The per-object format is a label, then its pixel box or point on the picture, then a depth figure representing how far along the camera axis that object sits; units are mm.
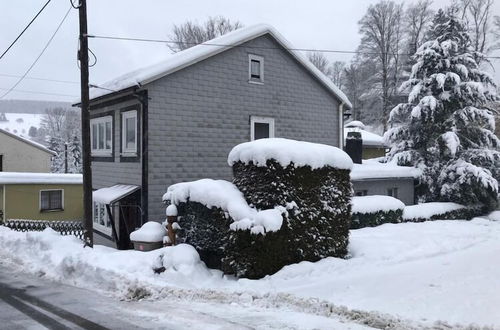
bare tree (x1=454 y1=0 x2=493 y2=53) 41312
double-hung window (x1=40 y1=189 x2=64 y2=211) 26195
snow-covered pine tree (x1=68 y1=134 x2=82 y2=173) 61812
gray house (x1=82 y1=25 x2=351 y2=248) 14914
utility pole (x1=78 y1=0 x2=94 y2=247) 11992
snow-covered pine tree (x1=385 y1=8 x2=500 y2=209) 19984
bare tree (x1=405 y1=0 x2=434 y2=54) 45062
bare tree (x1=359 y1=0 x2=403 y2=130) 45844
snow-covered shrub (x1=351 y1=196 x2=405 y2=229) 15387
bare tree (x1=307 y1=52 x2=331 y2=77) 60938
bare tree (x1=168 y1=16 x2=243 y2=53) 45875
